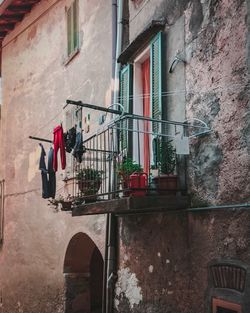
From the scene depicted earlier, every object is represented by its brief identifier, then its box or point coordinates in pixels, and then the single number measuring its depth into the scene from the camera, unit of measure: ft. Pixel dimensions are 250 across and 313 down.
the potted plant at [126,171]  20.48
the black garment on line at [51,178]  34.01
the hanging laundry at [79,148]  25.50
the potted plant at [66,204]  30.35
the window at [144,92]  23.08
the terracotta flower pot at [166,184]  19.89
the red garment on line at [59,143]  27.27
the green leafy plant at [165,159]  20.92
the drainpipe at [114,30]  31.37
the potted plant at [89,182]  27.07
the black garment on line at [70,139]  26.55
